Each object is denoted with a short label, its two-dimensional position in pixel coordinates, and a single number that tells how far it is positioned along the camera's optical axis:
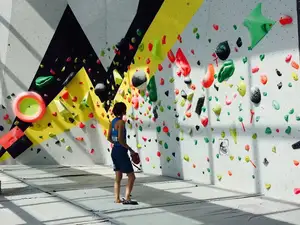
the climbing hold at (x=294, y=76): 4.81
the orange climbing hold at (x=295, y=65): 4.80
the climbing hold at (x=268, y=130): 5.16
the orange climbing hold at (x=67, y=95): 8.62
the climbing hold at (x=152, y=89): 7.09
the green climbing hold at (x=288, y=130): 4.93
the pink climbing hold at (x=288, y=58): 4.88
